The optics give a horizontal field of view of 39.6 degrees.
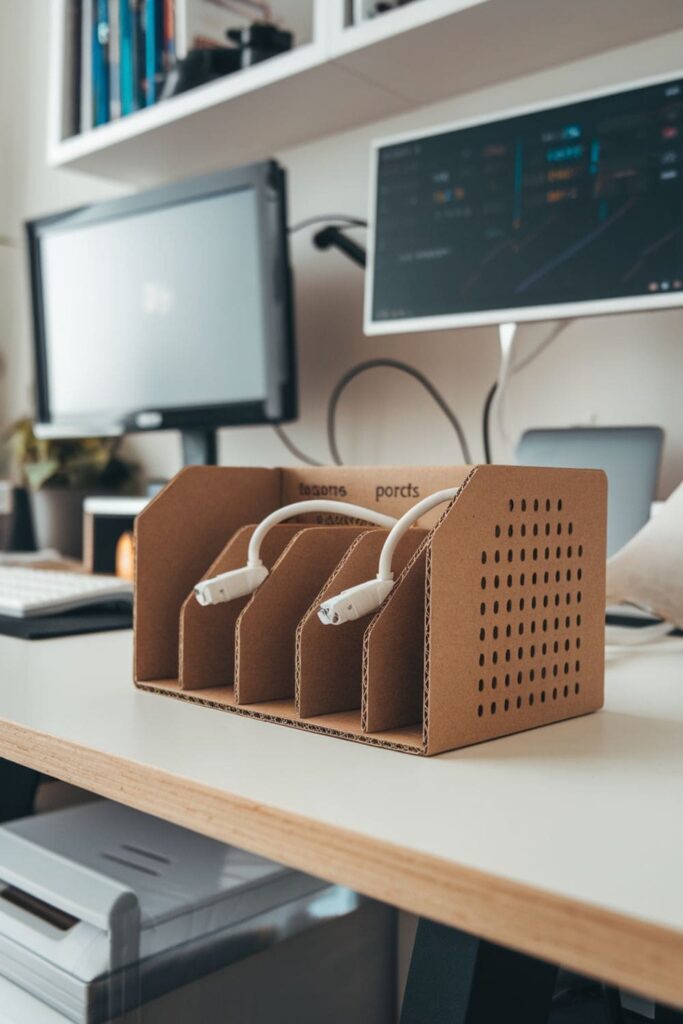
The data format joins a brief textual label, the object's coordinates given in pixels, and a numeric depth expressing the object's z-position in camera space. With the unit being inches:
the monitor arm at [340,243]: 57.6
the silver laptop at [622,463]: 39.6
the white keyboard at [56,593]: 38.9
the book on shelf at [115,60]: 65.5
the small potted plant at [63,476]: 68.6
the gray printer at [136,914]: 30.9
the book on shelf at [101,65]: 66.3
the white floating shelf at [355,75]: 45.4
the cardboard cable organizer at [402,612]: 21.5
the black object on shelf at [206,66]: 58.0
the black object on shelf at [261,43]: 55.9
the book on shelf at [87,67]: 67.1
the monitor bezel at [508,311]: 40.5
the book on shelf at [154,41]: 62.9
